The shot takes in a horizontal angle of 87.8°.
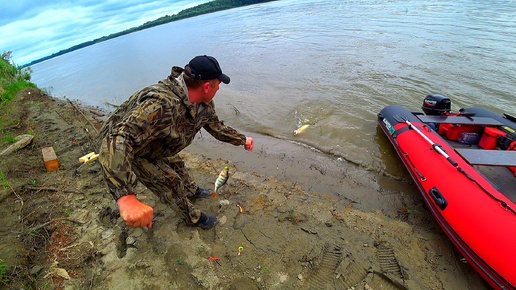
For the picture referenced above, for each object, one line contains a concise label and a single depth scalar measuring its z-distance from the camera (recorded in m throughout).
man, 2.01
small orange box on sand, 4.86
